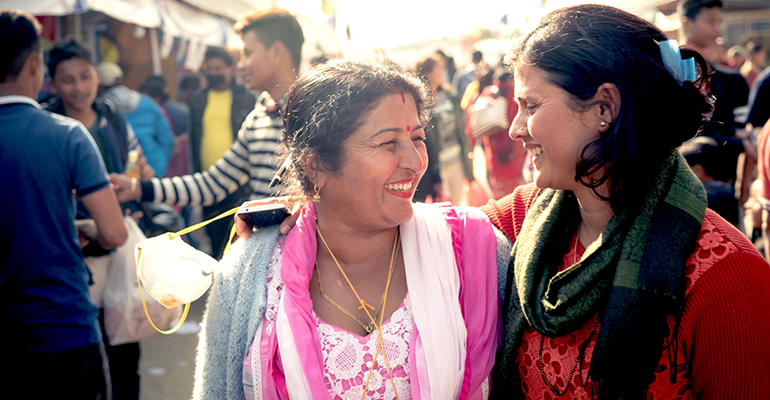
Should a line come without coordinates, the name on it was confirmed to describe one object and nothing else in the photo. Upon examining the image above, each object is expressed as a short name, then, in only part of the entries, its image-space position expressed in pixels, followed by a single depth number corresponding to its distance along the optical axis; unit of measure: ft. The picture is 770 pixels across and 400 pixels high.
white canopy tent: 17.52
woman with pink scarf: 5.98
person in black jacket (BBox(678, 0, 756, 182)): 13.52
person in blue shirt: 7.57
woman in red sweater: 4.82
